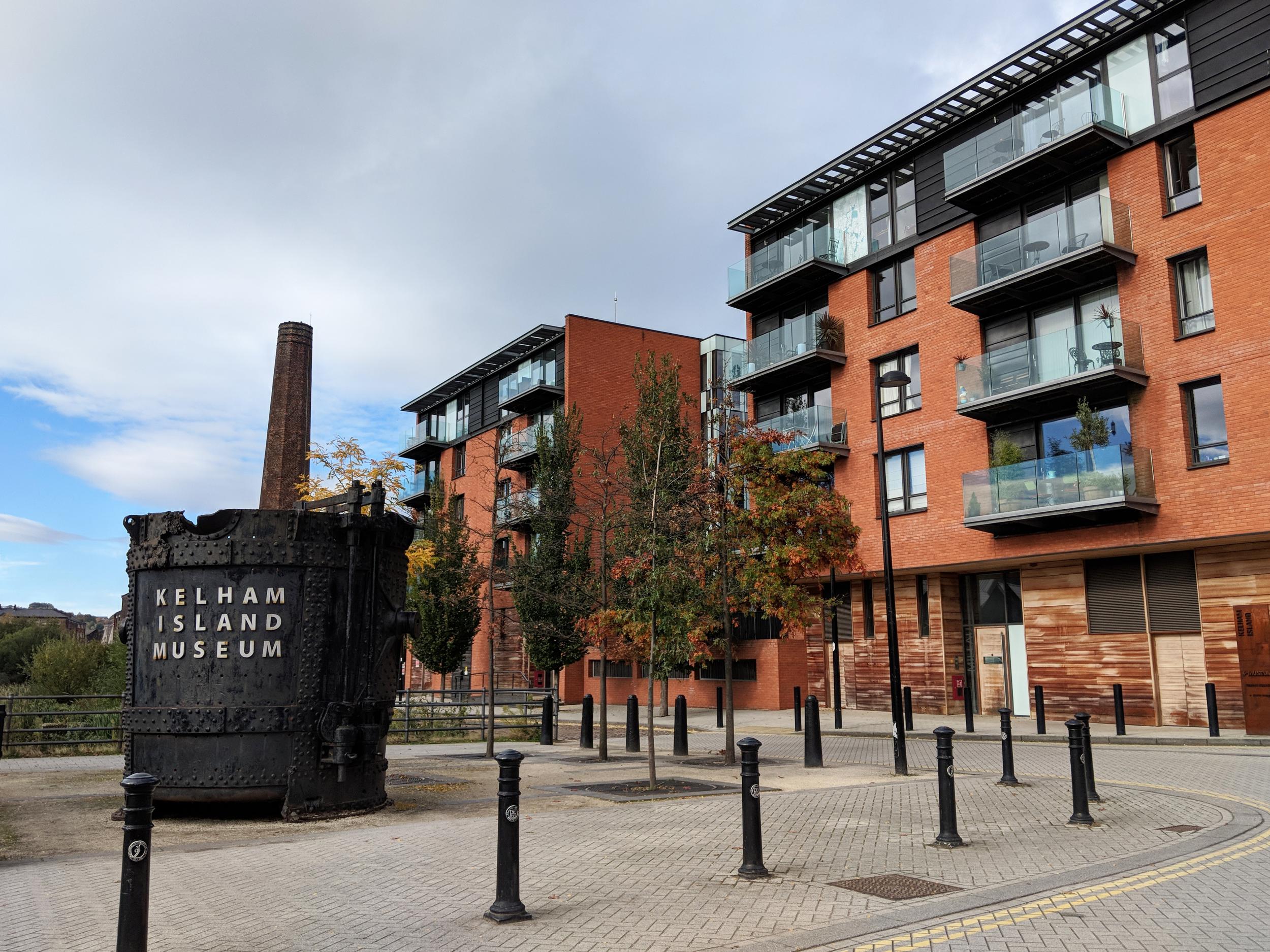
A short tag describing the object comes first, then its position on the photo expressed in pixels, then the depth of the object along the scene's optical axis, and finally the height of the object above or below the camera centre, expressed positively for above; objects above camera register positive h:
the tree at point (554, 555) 29.88 +3.07
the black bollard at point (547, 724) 20.05 -1.68
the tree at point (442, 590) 30.94 +1.76
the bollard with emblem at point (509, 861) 6.05 -1.37
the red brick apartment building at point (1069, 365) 20.58 +6.56
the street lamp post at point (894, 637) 13.95 +0.03
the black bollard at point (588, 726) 19.12 -1.64
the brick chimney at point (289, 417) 35.59 +8.40
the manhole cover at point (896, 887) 6.75 -1.77
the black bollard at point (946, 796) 8.52 -1.38
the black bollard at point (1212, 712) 18.00 -1.42
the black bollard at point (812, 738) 15.09 -1.53
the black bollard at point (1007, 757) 11.84 -1.49
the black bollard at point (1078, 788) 9.40 -1.46
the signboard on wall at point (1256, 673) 18.09 -0.73
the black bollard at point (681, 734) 17.23 -1.64
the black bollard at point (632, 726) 18.59 -1.62
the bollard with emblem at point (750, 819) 7.25 -1.35
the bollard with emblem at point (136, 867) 4.76 -1.09
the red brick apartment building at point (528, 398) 39.69 +10.72
